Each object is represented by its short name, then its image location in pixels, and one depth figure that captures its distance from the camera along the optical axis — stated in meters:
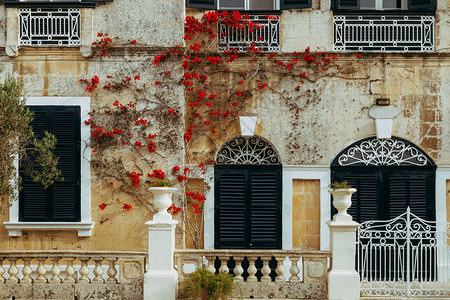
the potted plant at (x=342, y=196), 10.45
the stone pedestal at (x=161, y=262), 10.21
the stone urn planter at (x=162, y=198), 10.37
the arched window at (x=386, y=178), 13.10
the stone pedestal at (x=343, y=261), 10.30
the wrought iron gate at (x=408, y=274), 10.71
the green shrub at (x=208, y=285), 10.07
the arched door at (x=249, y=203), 13.08
